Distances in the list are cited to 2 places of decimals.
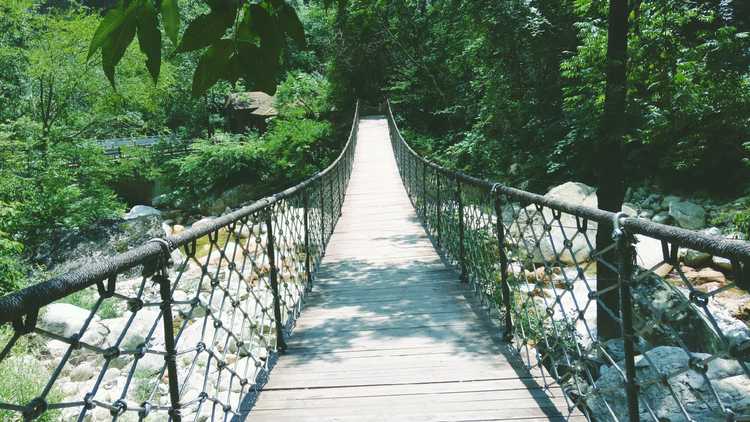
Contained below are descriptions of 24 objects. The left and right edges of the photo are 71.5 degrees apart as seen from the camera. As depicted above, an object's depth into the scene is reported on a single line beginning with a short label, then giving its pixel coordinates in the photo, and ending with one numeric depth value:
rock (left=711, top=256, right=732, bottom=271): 6.88
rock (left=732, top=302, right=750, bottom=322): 5.90
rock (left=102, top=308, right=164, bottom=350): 6.30
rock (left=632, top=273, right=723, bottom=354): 4.71
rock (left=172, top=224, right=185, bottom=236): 16.87
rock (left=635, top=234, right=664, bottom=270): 7.22
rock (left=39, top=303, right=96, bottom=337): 6.60
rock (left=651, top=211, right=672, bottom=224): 8.84
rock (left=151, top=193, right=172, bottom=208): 19.72
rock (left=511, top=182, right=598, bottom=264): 7.77
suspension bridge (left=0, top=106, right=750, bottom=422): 1.50
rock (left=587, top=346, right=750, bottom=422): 2.77
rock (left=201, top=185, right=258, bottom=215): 17.84
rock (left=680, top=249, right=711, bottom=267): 7.14
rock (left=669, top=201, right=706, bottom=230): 8.47
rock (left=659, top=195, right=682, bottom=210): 9.19
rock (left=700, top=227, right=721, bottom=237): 7.57
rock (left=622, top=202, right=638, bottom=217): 8.72
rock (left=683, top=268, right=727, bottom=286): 6.75
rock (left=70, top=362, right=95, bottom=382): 5.74
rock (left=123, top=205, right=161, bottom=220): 18.05
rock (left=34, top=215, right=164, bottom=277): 12.43
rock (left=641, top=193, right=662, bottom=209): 9.44
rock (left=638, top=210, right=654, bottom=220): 9.28
